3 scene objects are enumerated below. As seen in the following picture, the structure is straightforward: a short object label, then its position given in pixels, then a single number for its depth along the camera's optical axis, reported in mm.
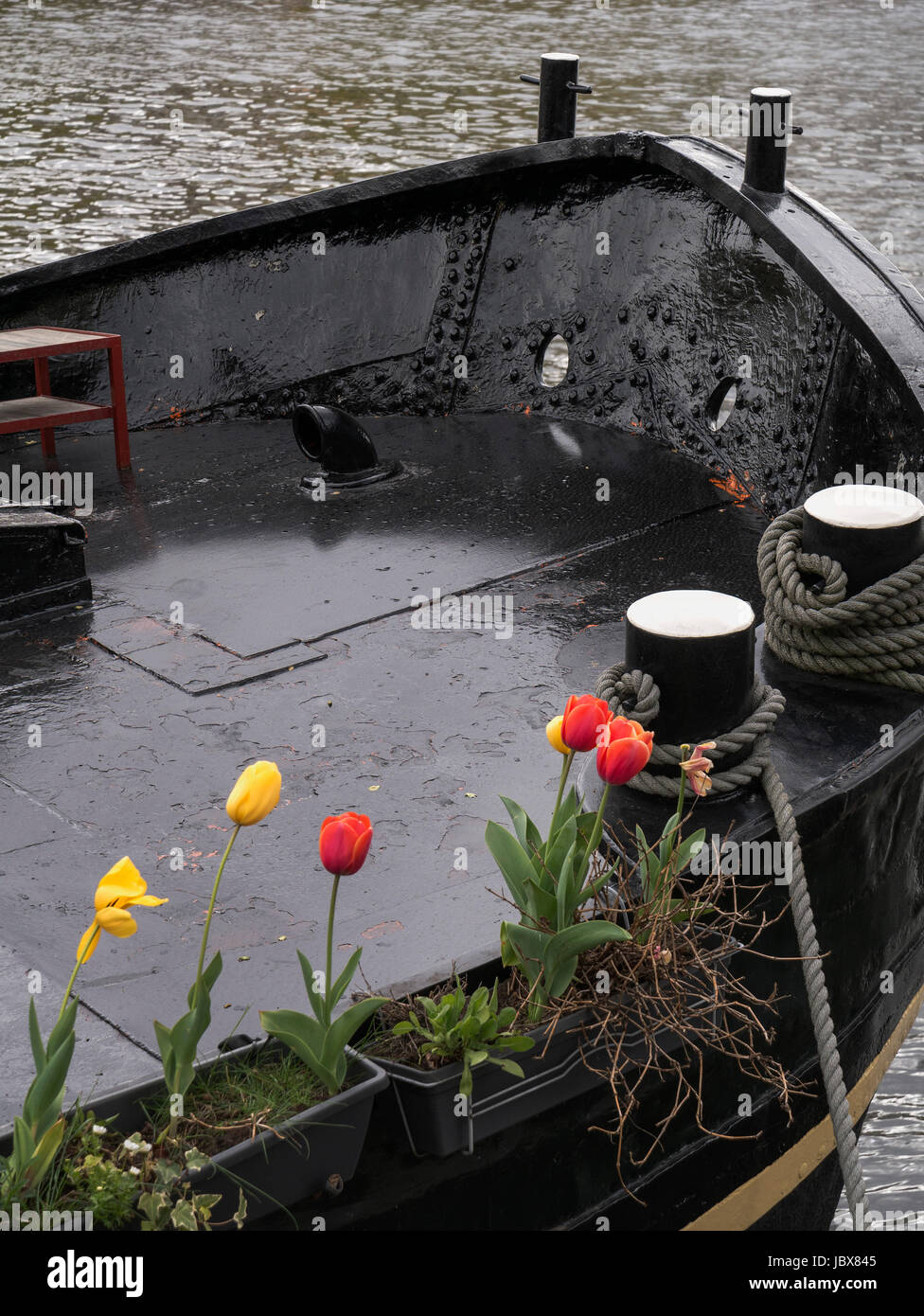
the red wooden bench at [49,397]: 5227
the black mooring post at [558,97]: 6004
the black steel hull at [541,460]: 3064
